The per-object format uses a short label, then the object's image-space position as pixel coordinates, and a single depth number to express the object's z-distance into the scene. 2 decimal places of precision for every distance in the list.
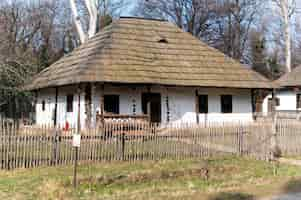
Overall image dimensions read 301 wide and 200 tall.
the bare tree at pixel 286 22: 43.91
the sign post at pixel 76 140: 10.17
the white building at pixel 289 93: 37.54
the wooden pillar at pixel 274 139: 14.66
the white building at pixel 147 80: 21.91
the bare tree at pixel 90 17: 31.09
